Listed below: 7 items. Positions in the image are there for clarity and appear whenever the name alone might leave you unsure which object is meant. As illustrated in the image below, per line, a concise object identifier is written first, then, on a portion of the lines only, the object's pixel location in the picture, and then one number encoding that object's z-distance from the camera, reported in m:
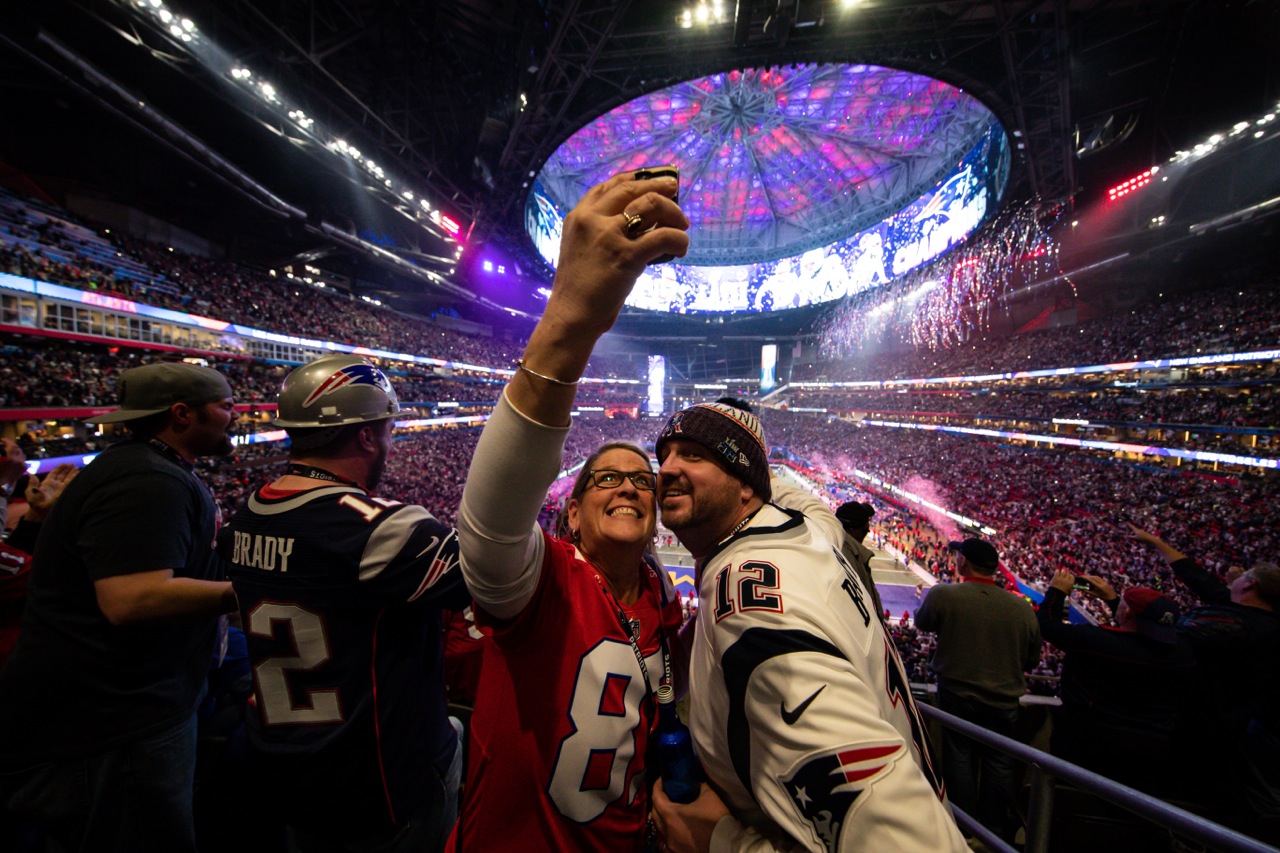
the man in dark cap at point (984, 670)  3.19
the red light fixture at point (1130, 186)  17.89
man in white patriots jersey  0.89
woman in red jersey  0.85
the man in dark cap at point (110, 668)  1.74
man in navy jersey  1.50
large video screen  20.26
